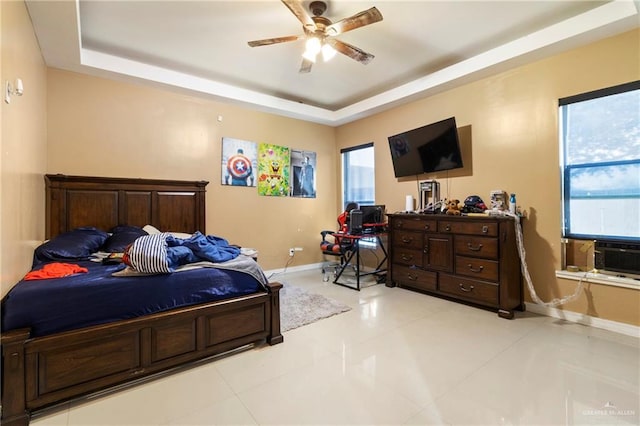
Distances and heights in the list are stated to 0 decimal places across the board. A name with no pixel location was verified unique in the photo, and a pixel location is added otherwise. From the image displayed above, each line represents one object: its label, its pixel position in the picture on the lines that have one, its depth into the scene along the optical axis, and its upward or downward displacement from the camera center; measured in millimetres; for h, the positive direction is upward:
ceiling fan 2240 +1578
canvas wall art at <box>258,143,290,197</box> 4773 +746
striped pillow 1986 -304
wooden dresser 3006 -543
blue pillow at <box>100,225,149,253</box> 2977 -261
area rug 2902 -1076
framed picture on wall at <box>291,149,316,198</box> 5180 +731
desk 4012 -588
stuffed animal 3447 +59
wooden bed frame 1563 -873
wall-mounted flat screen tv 3666 +885
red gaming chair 4312 -483
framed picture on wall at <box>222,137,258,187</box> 4418 +824
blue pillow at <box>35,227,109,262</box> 2600 -305
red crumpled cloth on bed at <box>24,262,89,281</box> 2023 -432
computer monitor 4438 -17
